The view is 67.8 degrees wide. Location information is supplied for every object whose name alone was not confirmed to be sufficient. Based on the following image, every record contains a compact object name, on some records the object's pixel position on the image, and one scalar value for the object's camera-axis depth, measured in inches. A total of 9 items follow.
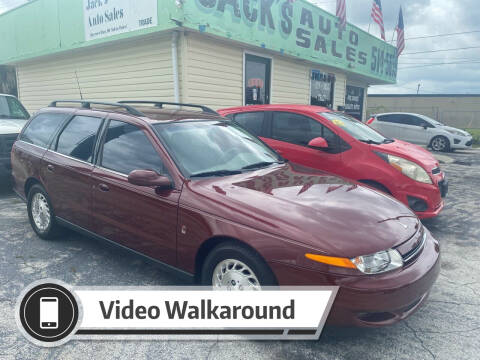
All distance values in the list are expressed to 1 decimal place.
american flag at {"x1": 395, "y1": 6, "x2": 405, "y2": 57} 639.1
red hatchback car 180.4
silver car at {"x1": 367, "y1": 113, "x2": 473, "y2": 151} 597.6
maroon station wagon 89.4
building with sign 310.2
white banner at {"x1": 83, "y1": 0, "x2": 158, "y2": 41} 299.1
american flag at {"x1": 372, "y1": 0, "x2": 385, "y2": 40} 551.5
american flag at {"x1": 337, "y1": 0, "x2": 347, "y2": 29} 475.0
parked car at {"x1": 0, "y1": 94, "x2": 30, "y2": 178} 247.1
